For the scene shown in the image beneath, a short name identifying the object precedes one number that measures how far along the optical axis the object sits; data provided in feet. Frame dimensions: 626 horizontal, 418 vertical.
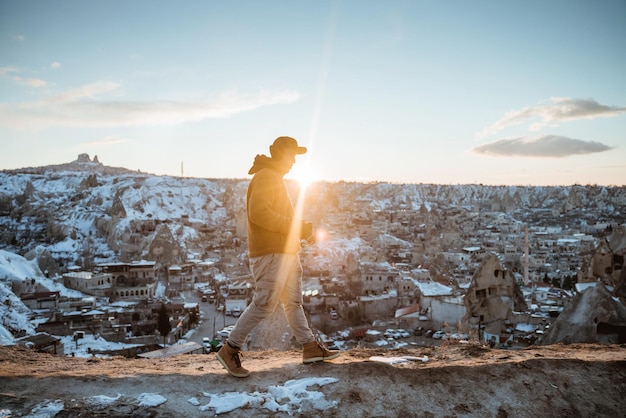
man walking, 8.74
